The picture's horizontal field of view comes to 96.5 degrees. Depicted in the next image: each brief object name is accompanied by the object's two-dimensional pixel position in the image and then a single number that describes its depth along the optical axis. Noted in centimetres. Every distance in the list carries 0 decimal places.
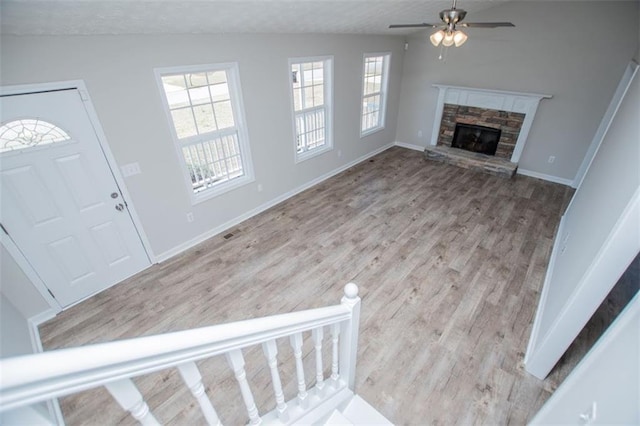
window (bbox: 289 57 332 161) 454
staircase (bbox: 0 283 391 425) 51
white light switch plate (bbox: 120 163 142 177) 302
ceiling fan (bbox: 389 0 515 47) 267
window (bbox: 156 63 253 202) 328
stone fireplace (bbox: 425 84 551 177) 533
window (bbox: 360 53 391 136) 579
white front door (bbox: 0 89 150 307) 239
